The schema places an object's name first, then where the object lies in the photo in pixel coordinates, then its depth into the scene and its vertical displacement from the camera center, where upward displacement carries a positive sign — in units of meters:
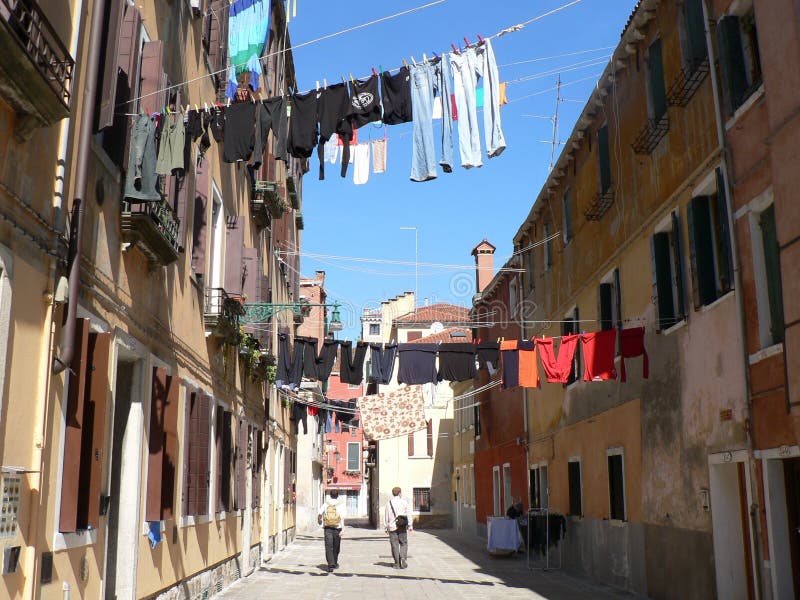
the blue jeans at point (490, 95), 9.61 +4.18
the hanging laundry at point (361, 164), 11.86 +4.25
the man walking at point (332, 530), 17.27 -1.34
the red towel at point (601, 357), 13.52 +1.66
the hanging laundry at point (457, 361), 17.45 +2.11
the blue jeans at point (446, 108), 9.48 +3.99
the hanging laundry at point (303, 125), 9.13 +3.68
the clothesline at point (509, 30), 9.12 +4.74
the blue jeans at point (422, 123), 9.37 +3.80
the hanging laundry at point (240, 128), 9.22 +3.69
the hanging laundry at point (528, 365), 15.05 +1.72
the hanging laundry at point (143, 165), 8.05 +2.90
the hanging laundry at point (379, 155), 12.02 +4.43
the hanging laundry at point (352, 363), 17.39 +2.08
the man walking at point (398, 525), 17.92 -1.31
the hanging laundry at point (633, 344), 12.97 +1.78
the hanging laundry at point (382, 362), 17.33 +2.09
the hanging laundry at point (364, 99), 9.14 +3.94
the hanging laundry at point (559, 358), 14.31 +1.77
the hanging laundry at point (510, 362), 15.22 +1.81
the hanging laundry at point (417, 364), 16.91 +2.00
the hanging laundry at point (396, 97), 9.23 +4.00
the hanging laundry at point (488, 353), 16.72 +2.17
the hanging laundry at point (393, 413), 27.19 +1.65
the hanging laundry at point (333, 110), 9.10 +3.83
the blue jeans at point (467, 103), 9.55 +4.06
